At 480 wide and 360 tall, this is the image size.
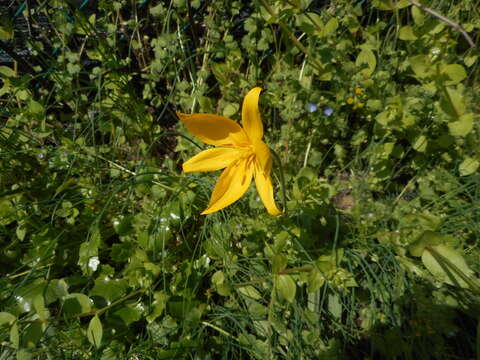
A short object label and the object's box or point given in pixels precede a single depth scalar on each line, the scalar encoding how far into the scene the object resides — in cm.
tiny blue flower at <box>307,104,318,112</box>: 27
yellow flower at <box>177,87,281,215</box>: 17
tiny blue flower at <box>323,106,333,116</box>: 27
